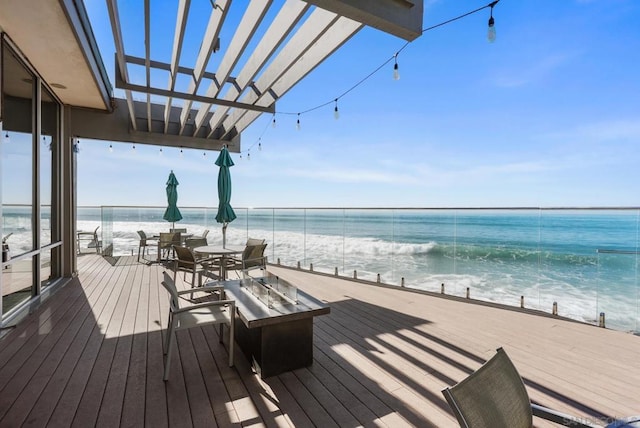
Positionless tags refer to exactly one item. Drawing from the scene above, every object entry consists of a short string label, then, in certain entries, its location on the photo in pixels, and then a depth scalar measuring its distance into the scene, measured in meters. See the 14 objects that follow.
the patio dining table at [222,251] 4.09
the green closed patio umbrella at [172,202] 7.25
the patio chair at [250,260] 4.12
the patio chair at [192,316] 2.03
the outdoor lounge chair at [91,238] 7.46
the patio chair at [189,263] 4.00
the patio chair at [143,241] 7.00
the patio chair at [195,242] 5.76
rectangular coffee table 2.05
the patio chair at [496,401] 0.86
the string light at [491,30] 2.15
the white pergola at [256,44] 2.19
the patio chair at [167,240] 6.27
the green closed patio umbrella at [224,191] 4.85
